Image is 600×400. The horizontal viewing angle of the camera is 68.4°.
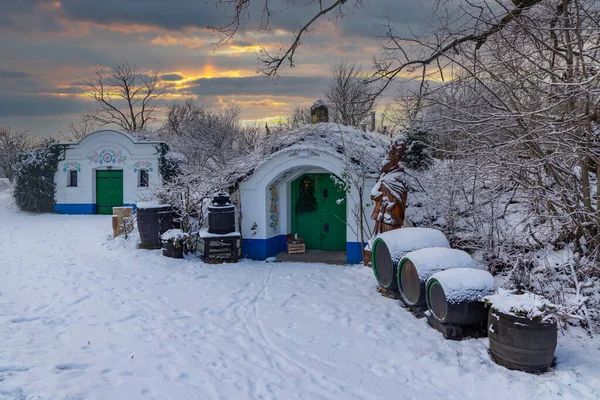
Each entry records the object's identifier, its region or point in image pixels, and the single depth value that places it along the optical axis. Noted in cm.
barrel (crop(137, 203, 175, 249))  1238
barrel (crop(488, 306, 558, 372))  499
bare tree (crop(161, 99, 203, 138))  4069
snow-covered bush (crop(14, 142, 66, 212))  2164
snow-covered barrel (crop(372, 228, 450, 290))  761
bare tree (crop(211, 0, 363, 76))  806
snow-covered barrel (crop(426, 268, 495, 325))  590
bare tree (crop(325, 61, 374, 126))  2905
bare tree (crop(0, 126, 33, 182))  4191
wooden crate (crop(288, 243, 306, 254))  1241
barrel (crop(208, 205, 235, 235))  1115
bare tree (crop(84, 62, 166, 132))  3791
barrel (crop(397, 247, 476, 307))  668
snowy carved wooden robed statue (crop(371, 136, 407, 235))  867
